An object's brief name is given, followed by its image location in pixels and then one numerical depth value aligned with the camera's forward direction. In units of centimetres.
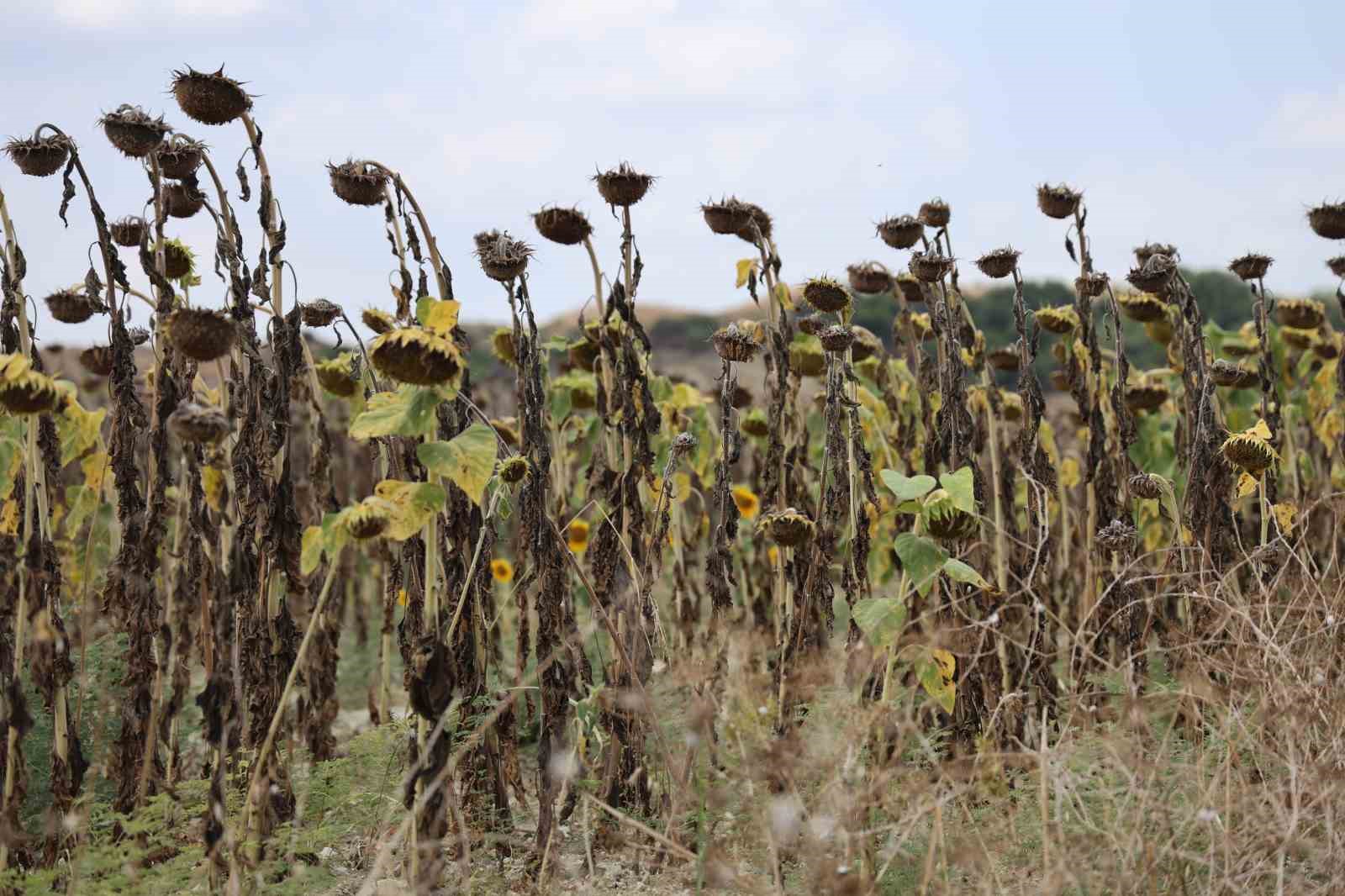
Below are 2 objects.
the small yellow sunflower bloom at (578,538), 602
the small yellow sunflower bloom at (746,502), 611
